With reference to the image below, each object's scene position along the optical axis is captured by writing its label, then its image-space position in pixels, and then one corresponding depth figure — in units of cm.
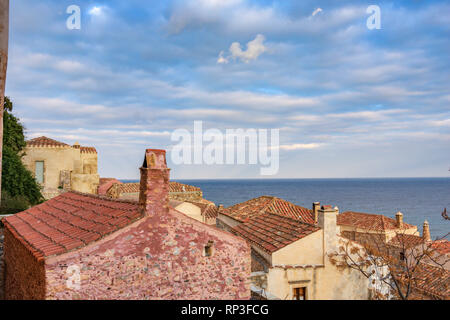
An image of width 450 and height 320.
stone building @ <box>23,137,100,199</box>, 3800
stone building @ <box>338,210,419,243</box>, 4056
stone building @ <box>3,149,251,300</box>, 764
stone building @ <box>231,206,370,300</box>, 1438
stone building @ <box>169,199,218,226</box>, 3239
